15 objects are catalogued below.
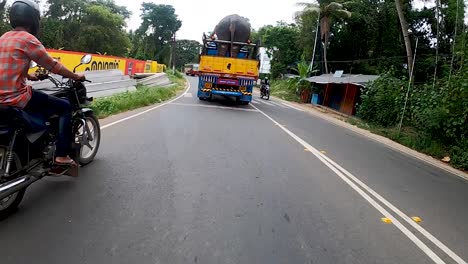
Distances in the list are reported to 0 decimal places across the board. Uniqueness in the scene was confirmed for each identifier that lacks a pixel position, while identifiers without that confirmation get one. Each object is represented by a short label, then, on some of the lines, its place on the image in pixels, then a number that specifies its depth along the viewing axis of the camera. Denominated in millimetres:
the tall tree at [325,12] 33031
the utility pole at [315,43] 33559
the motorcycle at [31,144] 3883
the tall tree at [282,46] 46531
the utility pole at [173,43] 71638
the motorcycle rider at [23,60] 4012
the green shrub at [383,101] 17047
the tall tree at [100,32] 52656
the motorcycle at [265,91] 29400
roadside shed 23688
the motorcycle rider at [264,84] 29628
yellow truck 17688
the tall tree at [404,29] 21938
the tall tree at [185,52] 105062
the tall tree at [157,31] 75500
